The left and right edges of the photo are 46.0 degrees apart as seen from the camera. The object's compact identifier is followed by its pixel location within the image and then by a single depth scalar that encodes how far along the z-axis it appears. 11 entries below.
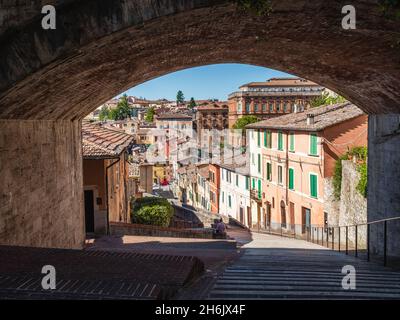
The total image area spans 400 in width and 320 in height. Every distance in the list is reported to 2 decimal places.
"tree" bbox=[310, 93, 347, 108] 41.41
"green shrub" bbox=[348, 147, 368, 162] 22.55
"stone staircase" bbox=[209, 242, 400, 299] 5.76
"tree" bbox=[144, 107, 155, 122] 128.50
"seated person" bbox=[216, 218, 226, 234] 20.03
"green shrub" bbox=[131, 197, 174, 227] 21.75
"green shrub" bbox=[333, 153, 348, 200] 24.45
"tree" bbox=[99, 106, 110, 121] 154.57
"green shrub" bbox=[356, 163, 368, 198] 19.14
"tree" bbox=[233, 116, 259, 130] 69.75
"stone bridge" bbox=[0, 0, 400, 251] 6.40
